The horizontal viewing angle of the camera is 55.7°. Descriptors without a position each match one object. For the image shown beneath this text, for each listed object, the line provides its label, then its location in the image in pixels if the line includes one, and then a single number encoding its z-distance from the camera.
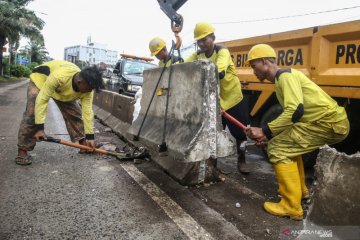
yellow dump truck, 3.58
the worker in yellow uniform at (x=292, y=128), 3.01
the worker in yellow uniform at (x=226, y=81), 3.97
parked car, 11.37
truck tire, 4.36
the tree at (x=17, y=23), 26.56
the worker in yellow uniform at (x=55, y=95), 4.27
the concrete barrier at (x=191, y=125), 3.16
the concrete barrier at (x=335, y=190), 2.05
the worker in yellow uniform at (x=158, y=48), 4.54
